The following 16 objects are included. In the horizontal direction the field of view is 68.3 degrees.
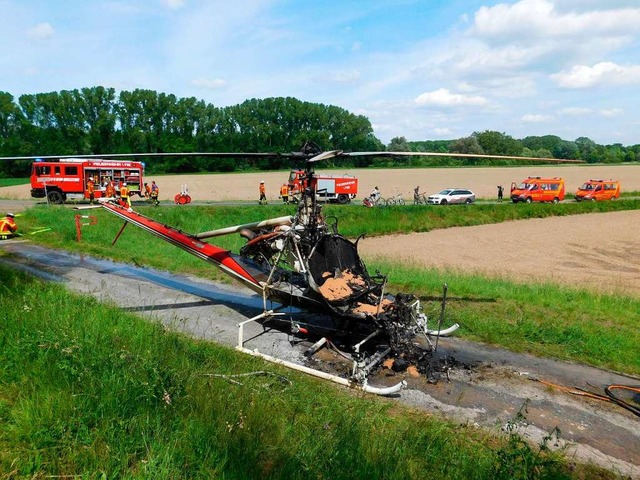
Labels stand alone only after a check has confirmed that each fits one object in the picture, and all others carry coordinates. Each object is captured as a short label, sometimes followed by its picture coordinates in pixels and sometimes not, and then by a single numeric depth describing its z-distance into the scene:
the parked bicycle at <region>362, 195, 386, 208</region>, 36.67
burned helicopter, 7.90
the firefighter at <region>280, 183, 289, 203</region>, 37.76
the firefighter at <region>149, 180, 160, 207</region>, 35.06
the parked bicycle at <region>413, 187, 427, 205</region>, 41.69
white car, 42.41
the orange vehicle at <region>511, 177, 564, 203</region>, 44.41
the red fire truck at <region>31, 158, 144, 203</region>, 35.34
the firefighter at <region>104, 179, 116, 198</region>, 32.38
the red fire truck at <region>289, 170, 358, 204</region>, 41.34
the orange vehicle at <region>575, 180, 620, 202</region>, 46.47
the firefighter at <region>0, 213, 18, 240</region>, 18.89
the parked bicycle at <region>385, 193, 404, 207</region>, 38.09
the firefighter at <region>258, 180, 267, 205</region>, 36.84
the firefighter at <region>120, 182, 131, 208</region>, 25.90
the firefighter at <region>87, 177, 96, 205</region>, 34.22
